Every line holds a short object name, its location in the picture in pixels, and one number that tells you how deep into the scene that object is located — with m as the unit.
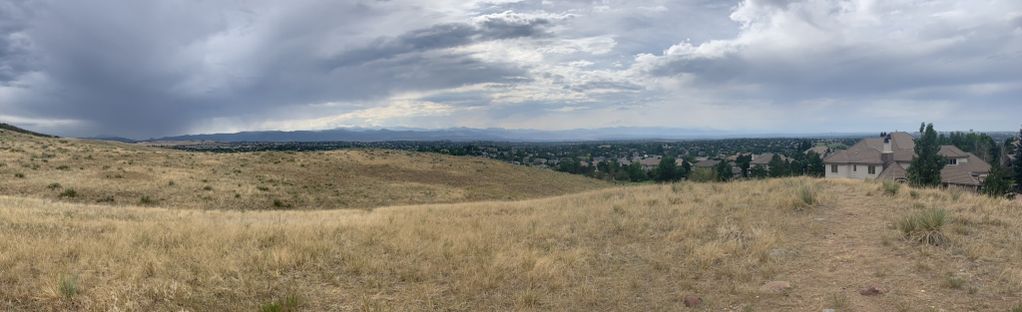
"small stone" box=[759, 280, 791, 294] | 7.02
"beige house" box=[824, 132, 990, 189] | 40.94
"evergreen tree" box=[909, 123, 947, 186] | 38.88
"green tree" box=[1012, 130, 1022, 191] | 53.53
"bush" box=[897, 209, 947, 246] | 8.53
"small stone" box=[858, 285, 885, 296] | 6.67
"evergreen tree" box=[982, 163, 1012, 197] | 35.41
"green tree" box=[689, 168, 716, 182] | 52.69
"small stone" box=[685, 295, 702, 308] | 6.70
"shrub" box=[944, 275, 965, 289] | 6.65
